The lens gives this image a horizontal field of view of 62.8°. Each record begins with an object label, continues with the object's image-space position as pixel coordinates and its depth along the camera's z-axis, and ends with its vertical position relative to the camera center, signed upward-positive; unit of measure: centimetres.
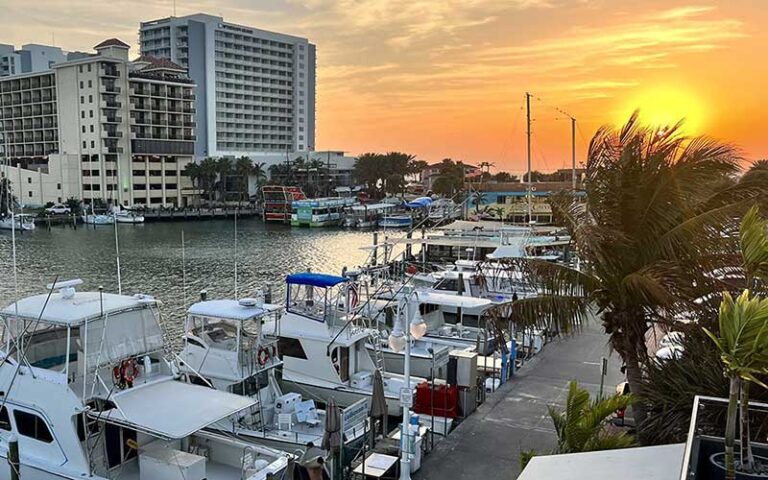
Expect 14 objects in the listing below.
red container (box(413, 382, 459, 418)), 1385 -497
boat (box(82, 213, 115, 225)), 7900 -531
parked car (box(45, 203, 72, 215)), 8062 -420
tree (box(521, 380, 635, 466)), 841 -335
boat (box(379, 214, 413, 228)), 8567 -591
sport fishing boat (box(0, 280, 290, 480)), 1113 -410
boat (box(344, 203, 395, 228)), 8688 -523
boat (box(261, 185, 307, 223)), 8994 -341
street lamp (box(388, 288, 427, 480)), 1011 -353
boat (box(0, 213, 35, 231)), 7025 -533
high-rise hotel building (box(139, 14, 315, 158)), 13850 +2259
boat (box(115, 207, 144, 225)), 8038 -515
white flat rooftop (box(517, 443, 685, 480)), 588 -287
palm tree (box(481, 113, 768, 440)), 955 -86
